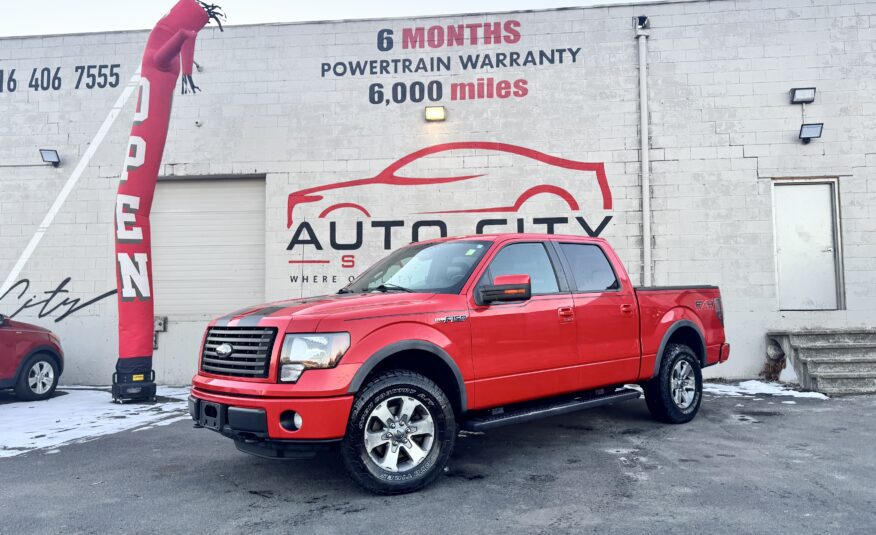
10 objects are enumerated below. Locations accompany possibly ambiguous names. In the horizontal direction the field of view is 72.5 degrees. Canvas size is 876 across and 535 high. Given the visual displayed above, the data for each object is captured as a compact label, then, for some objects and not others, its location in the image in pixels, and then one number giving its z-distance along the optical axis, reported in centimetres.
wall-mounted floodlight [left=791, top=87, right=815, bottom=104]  978
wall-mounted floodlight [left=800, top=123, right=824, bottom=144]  964
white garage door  1058
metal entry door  976
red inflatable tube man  811
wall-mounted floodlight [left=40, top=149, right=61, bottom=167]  1067
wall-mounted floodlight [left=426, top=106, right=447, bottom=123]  1032
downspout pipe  984
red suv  833
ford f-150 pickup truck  380
